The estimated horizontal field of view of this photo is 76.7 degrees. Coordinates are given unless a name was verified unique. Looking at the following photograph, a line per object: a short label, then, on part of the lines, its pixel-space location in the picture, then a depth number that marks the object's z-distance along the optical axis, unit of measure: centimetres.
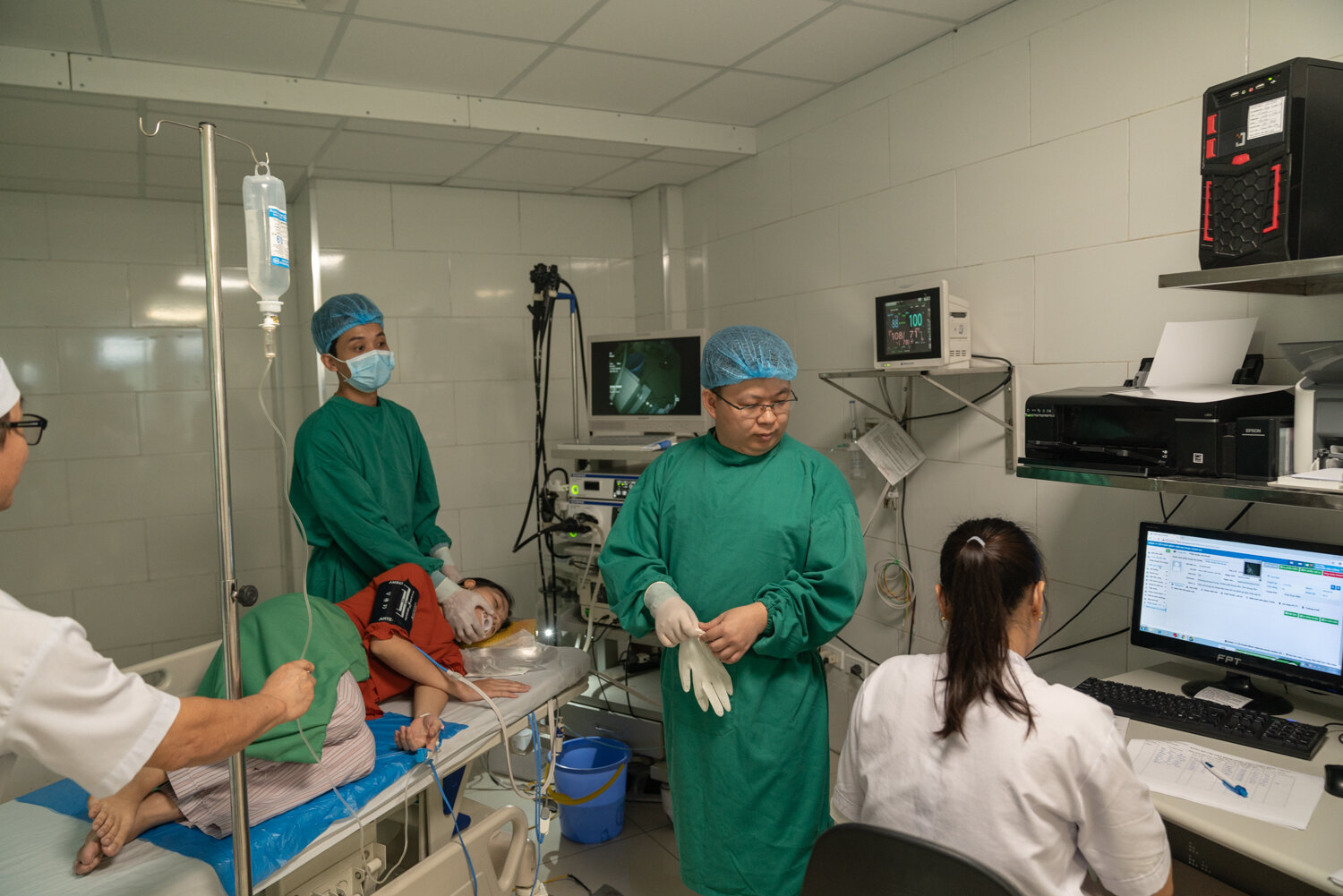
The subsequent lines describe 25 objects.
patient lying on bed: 160
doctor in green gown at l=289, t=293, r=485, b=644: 238
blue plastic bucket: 279
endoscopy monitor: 339
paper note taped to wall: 280
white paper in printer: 180
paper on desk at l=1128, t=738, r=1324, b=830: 143
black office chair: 102
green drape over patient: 172
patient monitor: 241
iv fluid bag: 133
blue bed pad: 152
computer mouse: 147
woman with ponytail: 120
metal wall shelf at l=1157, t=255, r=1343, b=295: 144
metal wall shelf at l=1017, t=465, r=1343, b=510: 147
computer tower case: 151
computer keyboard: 163
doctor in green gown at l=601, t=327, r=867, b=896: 184
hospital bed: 143
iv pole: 126
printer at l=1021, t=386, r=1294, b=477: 164
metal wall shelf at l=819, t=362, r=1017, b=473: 240
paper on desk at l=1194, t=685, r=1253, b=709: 181
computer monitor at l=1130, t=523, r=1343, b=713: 168
